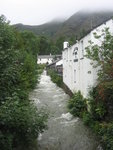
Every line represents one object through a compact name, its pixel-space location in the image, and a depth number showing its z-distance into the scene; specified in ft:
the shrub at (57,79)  61.31
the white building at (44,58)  176.18
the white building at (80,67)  27.60
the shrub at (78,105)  30.64
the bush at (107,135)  19.01
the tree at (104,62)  21.86
